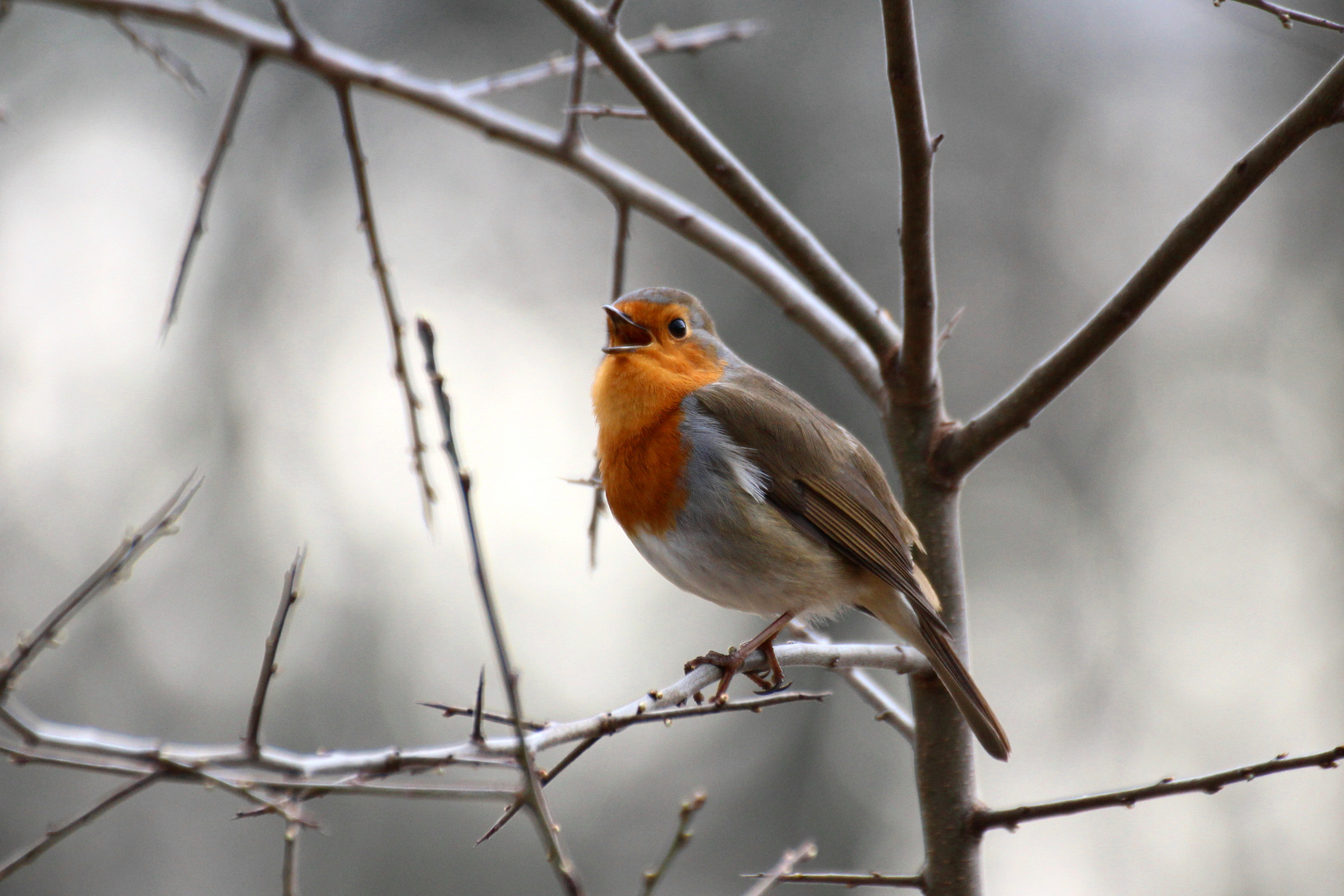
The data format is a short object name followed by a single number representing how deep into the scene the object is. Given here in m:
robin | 5.66
